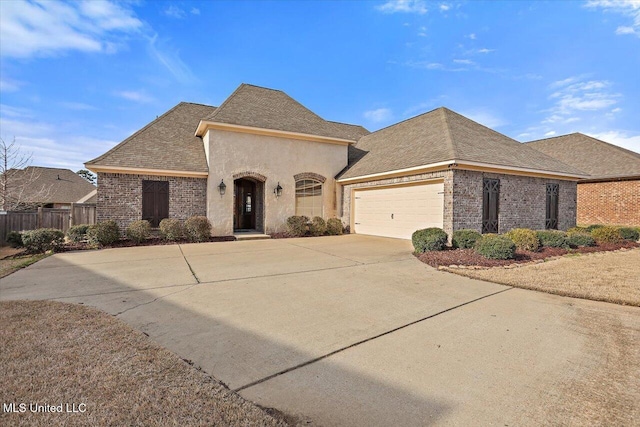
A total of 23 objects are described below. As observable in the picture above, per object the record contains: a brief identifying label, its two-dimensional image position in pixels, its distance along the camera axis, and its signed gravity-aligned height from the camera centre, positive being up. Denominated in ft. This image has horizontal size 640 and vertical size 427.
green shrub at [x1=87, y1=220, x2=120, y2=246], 35.78 -3.01
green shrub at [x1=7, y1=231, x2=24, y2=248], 32.61 -3.48
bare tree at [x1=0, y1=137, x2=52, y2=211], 51.65 +5.02
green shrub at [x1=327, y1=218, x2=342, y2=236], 49.14 -2.57
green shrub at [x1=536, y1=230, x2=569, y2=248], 33.56 -2.83
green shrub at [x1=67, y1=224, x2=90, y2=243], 37.11 -3.12
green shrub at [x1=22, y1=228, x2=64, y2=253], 31.37 -3.42
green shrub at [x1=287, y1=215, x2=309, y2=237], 46.50 -2.34
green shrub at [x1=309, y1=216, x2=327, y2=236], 47.98 -2.53
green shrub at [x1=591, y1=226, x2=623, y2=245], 37.19 -2.52
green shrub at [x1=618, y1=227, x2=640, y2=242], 40.47 -2.52
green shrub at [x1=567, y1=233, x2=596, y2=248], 35.35 -3.01
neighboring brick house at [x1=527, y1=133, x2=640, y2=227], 52.37 +6.12
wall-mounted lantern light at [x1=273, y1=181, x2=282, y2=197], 47.70 +3.26
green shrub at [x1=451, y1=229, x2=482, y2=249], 30.68 -2.62
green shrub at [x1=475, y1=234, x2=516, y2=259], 26.53 -3.07
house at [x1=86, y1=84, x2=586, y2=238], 36.73 +5.31
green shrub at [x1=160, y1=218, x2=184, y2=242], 39.46 -2.62
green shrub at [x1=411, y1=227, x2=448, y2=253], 30.12 -2.78
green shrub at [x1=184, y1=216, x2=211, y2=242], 40.50 -2.63
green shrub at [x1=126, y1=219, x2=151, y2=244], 37.73 -2.81
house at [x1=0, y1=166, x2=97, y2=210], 81.11 +6.21
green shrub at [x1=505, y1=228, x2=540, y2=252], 31.14 -2.73
